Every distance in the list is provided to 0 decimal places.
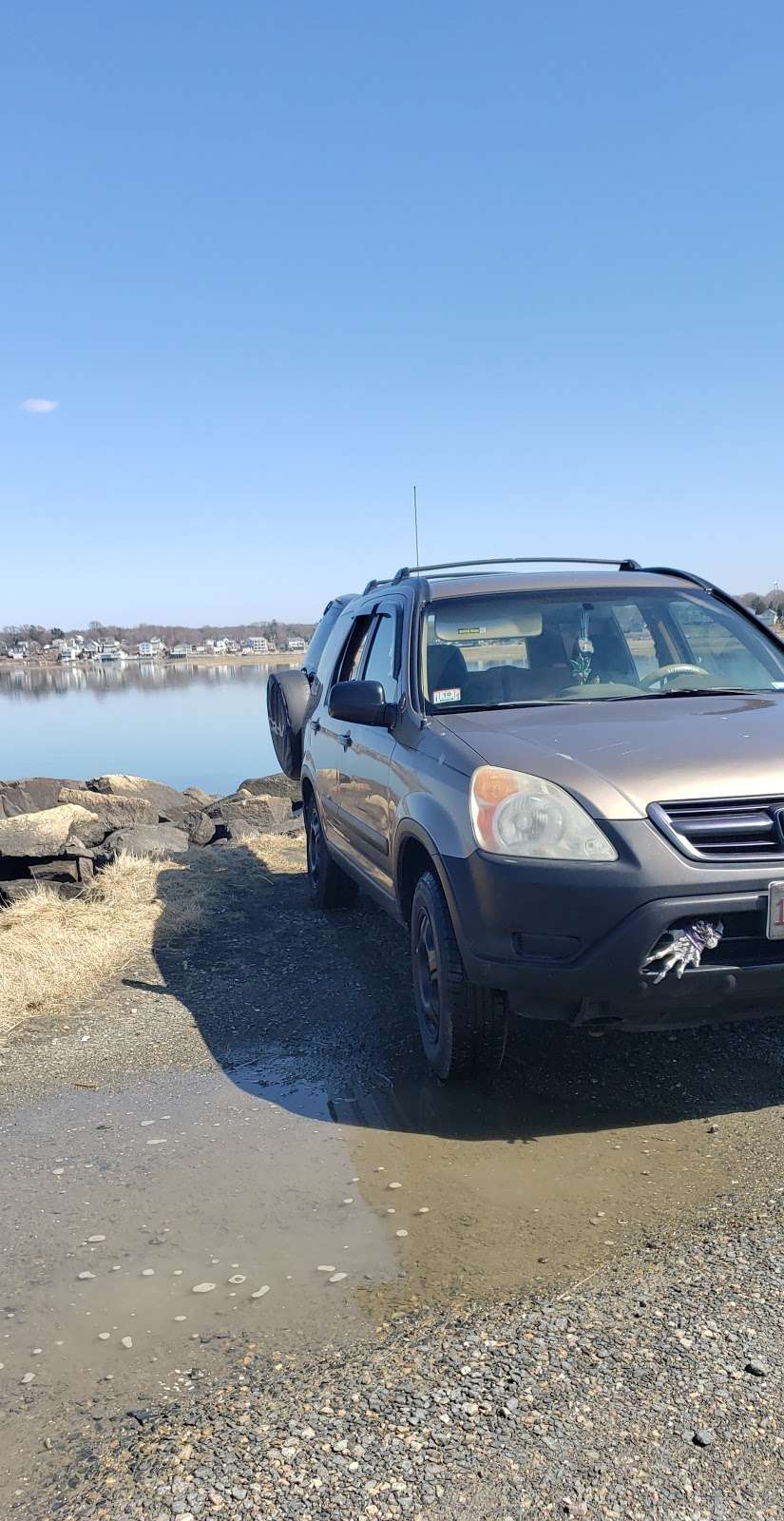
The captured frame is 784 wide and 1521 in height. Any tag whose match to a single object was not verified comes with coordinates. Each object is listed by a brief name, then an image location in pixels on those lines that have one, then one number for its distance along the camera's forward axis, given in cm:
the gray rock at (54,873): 955
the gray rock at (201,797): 2245
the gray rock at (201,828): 1423
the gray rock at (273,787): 1891
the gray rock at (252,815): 1406
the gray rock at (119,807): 1750
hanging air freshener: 495
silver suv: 351
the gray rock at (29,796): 2012
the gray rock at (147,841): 1110
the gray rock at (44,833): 1034
